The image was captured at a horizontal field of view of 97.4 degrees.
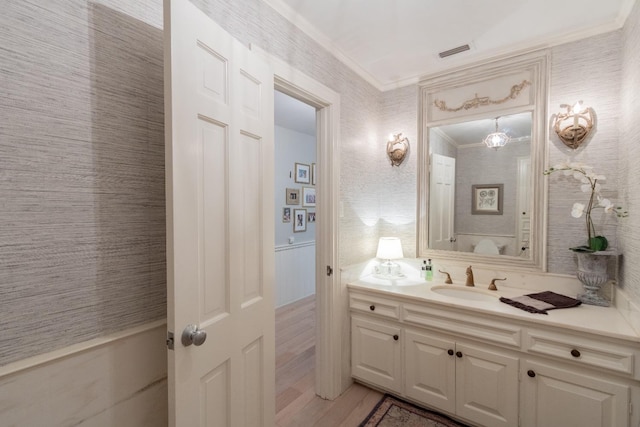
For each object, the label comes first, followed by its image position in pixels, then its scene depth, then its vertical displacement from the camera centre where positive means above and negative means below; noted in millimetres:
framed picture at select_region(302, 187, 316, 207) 4484 +204
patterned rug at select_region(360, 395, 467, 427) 1829 -1403
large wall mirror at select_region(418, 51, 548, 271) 2010 +349
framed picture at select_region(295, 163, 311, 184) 4371 +560
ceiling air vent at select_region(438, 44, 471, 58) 2061 +1183
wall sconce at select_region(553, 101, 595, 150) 1799 +549
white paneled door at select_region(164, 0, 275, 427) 944 -64
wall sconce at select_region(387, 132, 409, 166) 2520 +550
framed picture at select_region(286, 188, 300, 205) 4199 +191
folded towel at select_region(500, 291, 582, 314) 1622 -569
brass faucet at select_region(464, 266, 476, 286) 2135 -529
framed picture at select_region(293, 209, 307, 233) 4305 -176
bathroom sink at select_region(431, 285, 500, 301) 1996 -623
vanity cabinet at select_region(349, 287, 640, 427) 1388 -926
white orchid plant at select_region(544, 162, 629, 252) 1696 +32
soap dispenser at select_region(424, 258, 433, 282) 2293 -524
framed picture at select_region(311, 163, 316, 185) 4645 +556
